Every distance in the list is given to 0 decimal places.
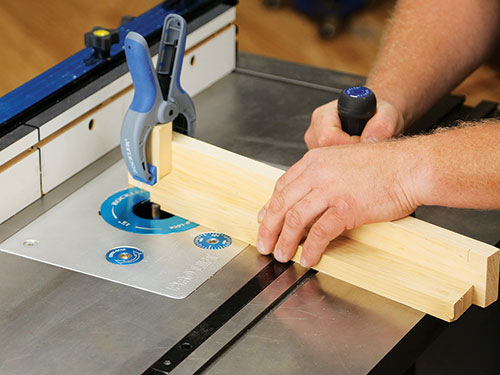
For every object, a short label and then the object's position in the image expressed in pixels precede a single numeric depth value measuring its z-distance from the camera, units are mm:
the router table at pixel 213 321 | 1405
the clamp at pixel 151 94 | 1567
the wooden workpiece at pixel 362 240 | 1470
